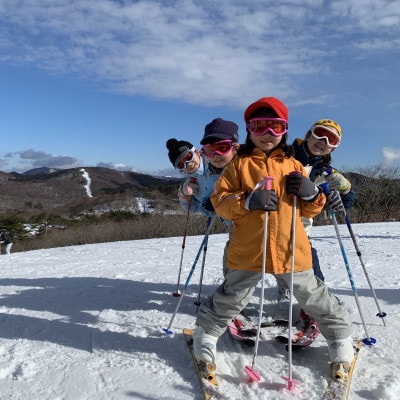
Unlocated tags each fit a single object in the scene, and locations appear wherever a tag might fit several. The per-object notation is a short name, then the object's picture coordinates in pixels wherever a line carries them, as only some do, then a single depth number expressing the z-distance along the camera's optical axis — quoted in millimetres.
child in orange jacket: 2713
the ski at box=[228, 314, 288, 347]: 3400
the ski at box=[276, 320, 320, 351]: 3237
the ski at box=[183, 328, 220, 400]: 2615
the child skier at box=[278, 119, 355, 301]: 3367
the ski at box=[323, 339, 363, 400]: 2543
